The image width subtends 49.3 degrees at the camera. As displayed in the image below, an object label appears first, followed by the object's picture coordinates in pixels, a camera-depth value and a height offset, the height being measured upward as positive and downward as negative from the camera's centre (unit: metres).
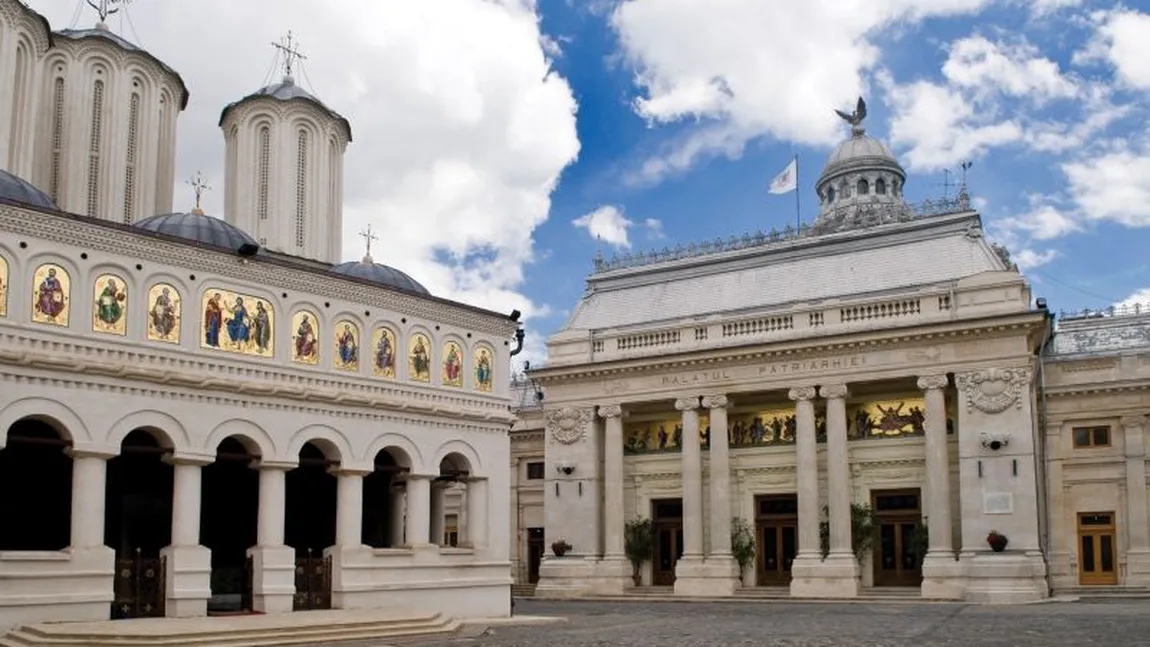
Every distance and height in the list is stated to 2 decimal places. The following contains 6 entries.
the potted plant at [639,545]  48.62 -1.69
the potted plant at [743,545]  46.53 -1.64
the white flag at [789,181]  51.09 +12.96
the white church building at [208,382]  23.98 +2.57
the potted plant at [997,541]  39.72 -1.28
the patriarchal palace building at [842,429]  41.19 +2.60
